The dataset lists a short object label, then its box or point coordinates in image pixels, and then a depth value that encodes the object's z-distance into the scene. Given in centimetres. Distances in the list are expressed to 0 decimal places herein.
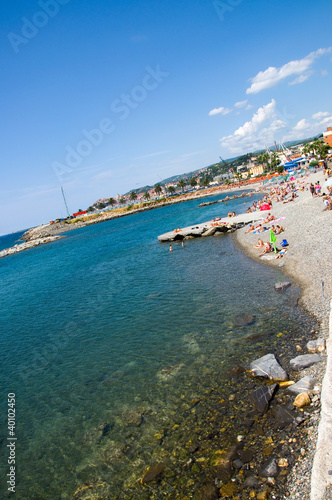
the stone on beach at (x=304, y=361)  1115
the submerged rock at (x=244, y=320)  1602
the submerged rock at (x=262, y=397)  996
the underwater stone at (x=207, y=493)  765
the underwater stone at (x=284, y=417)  907
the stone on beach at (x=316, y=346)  1174
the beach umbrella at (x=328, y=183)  3137
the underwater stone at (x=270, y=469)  761
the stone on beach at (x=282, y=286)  1923
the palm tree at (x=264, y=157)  16980
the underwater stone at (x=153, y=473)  872
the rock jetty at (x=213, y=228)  4647
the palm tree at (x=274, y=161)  15056
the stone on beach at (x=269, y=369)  1104
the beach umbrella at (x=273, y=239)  2695
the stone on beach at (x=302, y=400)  937
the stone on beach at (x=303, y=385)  990
